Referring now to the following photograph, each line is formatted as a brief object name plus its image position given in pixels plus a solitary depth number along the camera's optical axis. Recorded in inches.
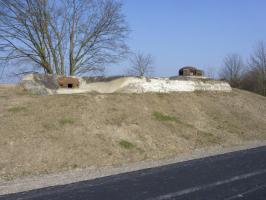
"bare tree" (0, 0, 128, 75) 1079.6
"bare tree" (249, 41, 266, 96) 2160.4
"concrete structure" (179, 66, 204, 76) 1270.9
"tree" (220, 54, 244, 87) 2591.0
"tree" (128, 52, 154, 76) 2414.9
